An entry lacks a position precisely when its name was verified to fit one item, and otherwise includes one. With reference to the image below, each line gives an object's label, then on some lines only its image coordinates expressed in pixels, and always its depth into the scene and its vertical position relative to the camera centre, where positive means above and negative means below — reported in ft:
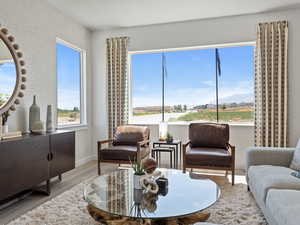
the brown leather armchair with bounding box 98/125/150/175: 12.56 -2.08
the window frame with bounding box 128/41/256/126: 14.62 +3.96
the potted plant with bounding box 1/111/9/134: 9.45 -0.45
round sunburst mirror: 9.86 +1.62
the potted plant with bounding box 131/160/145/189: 7.45 -2.05
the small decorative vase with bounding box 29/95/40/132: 10.91 -0.19
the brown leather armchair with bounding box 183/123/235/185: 11.11 -2.07
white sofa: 5.47 -2.23
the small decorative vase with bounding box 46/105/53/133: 11.54 -0.54
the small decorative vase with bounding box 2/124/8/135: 9.39 -0.75
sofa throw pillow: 8.71 -1.95
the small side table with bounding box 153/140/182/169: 13.71 -2.14
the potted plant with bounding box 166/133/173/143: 13.96 -1.74
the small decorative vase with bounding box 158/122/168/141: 14.39 -1.31
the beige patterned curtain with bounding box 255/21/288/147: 13.42 +1.40
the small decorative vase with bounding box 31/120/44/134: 10.77 -0.78
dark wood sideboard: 8.20 -1.98
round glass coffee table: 6.02 -2.54
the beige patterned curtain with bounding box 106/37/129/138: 16.02 +1.84
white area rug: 7.74 -3.60
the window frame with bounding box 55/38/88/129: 16.33 +1.28
